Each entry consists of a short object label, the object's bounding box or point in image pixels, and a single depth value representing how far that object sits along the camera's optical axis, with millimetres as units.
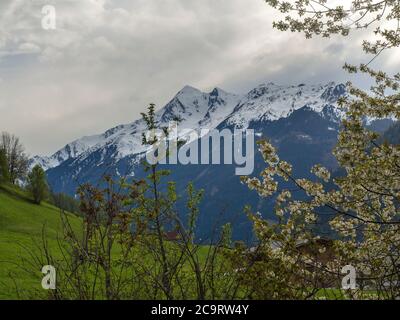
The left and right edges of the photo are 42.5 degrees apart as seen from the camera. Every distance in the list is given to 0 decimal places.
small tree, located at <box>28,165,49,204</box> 78562
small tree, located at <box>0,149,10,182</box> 82938
